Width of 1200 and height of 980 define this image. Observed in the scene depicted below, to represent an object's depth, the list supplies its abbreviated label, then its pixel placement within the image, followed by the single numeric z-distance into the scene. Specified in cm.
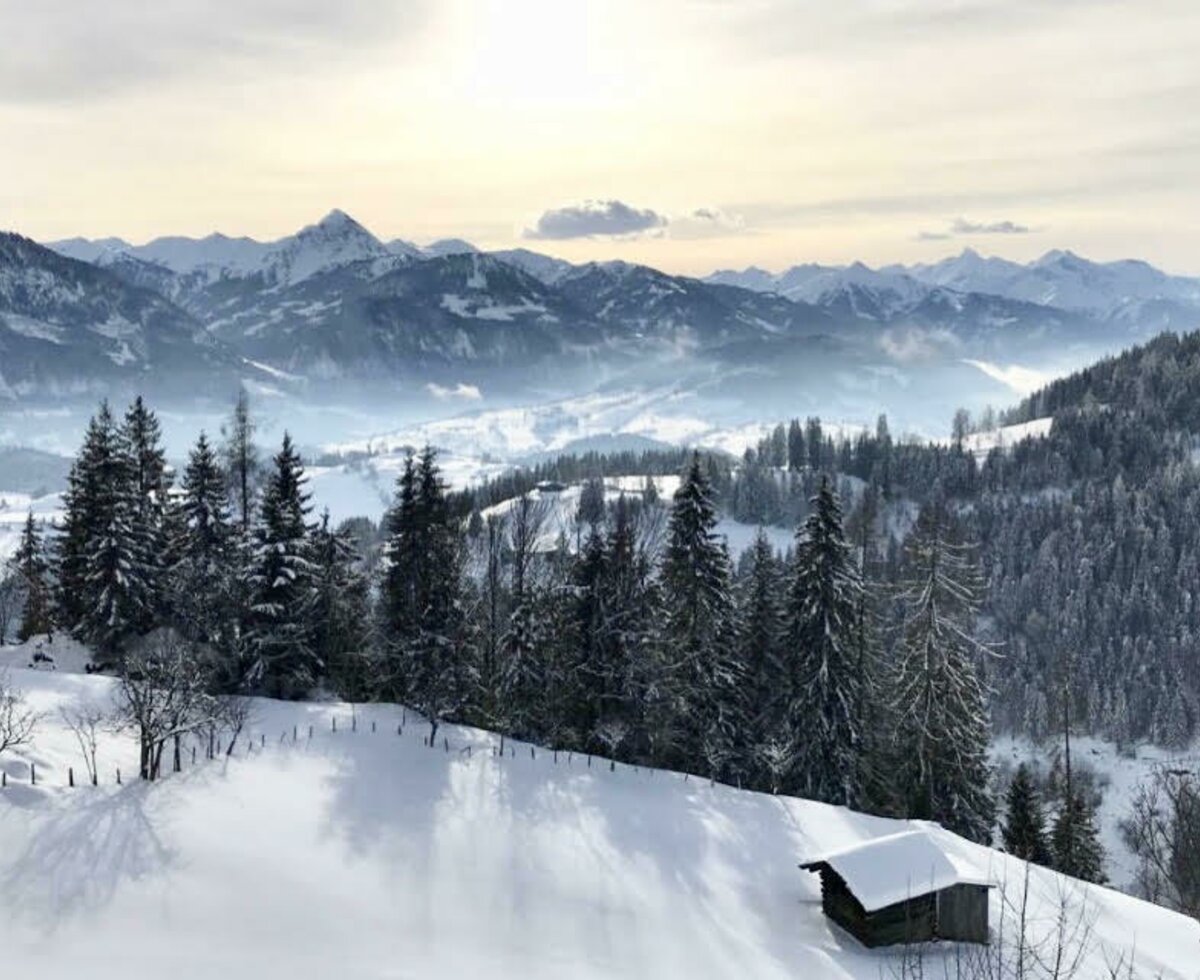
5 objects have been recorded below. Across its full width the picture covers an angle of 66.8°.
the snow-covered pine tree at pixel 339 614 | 4788
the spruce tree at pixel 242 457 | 5268
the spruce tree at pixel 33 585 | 5909
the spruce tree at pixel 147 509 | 4894
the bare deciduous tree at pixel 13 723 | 2964
